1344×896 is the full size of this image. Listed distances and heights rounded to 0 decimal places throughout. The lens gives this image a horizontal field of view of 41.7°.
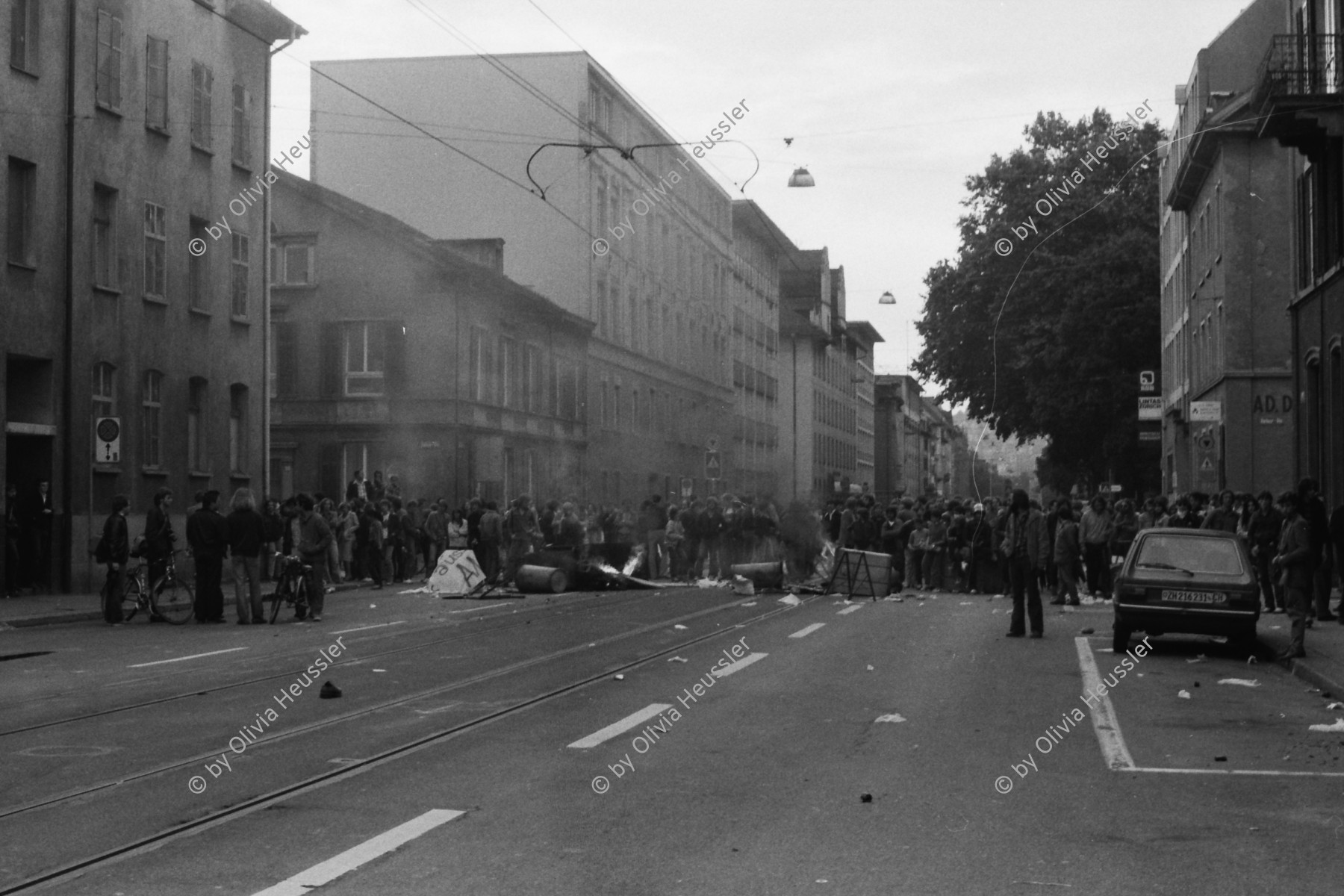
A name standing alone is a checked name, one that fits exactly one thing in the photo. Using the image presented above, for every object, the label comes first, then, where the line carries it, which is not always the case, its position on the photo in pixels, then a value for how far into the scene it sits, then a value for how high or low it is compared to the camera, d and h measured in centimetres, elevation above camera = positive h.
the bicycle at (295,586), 2317 -120
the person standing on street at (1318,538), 2033 -53
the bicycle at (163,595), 2291 -130
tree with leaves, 5631 +645
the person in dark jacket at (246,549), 2248 -68
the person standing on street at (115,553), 2225 -73
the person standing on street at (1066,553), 2759 -92
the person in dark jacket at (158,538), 2267 -56
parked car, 1811 -101
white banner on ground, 2989 -135
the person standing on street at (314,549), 2328 -71
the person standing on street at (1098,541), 2980 -78
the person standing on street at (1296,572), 1722 -78
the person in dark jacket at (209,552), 2250 -72
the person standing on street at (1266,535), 2391 -54
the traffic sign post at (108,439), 2388 +76
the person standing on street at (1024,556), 2023 -70
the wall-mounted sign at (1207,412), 3052 +144
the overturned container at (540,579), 3116 -149
